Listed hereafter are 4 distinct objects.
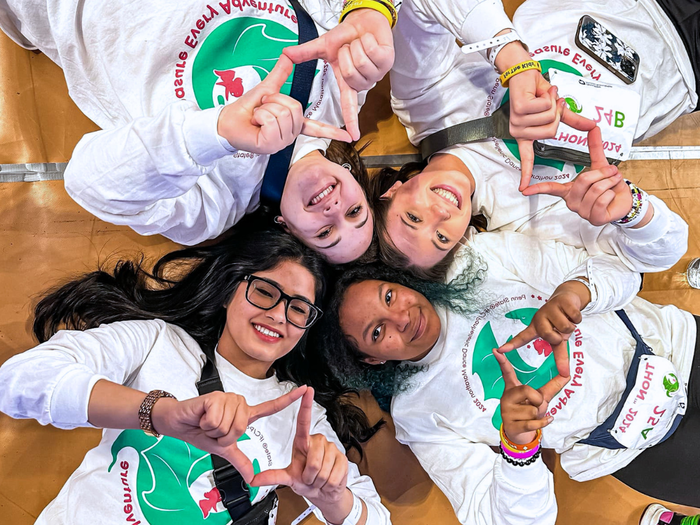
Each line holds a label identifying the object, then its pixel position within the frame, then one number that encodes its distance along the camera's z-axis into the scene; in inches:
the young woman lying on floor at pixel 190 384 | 44.7
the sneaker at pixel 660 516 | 74.5
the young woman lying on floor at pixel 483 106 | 60.4
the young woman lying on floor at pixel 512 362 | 62.5
